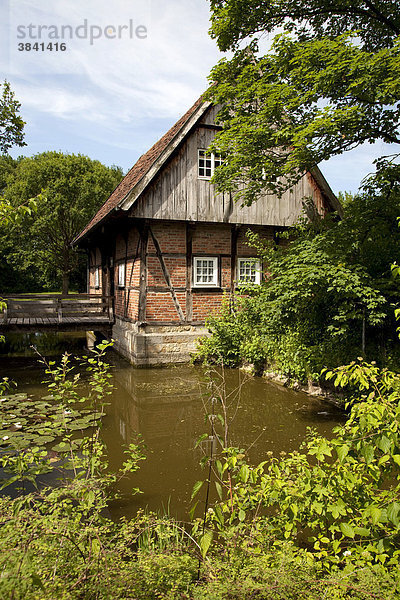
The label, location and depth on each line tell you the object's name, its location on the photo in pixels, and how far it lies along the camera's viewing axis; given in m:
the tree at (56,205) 25.42
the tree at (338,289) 6.92
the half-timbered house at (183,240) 10.98
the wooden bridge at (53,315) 11.38
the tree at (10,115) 11.84
